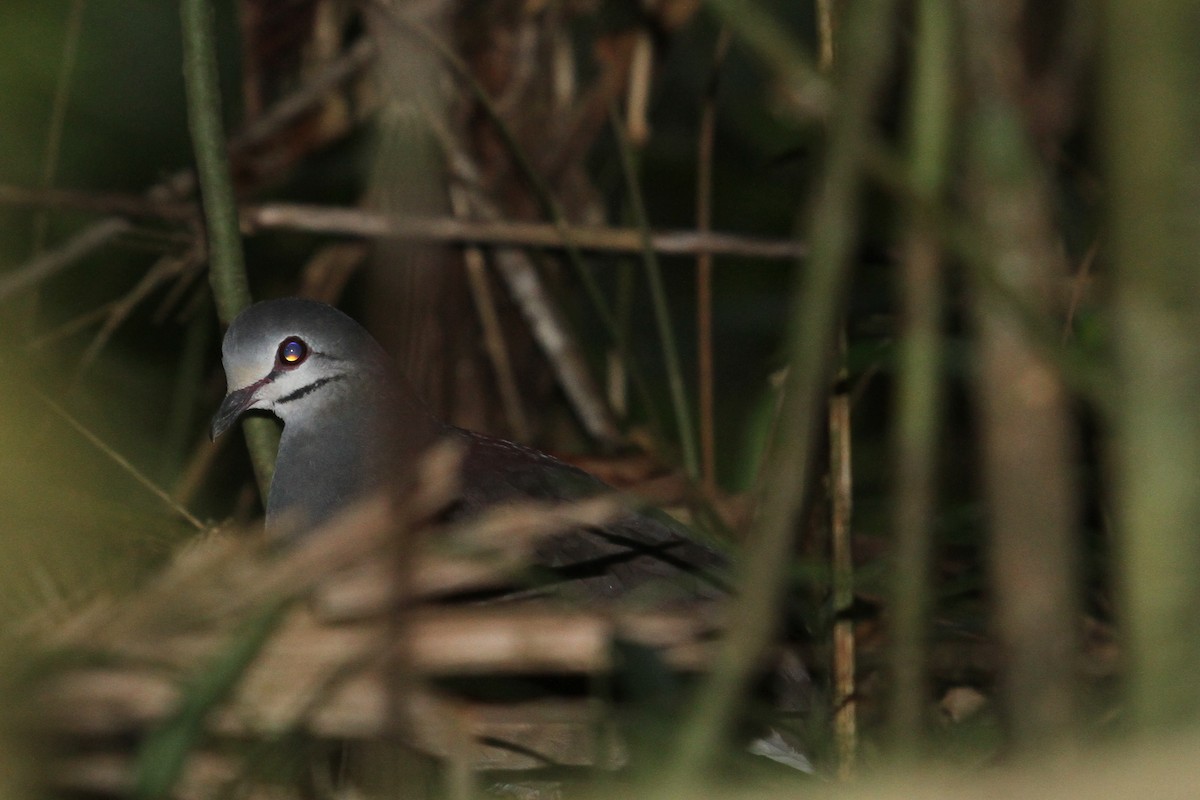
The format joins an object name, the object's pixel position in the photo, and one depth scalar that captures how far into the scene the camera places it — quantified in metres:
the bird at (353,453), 5.45
